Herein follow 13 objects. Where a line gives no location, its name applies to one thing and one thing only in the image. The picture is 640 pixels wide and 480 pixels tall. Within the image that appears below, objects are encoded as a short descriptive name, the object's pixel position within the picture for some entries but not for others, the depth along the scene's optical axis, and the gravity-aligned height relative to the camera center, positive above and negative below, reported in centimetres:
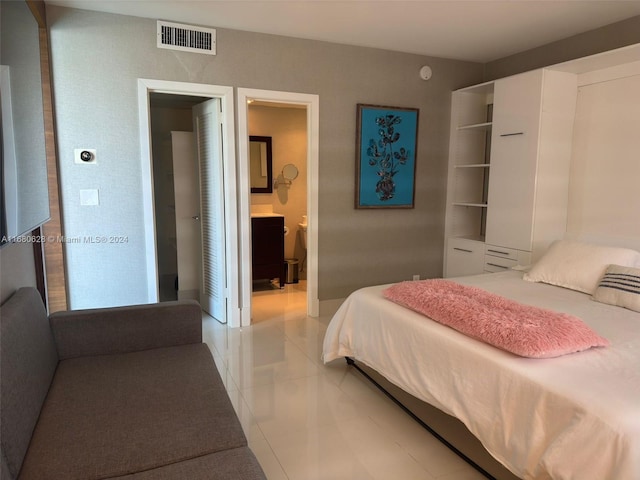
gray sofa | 136 -87
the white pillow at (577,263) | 302 -56
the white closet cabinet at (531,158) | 368 +23
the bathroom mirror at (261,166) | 574 +22
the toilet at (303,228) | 585 -60
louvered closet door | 390 -21
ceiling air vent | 346 +115
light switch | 336 -12
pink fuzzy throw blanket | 188 -66
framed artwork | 432 +28
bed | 145 -82
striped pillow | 261 -62
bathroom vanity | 534 -78
